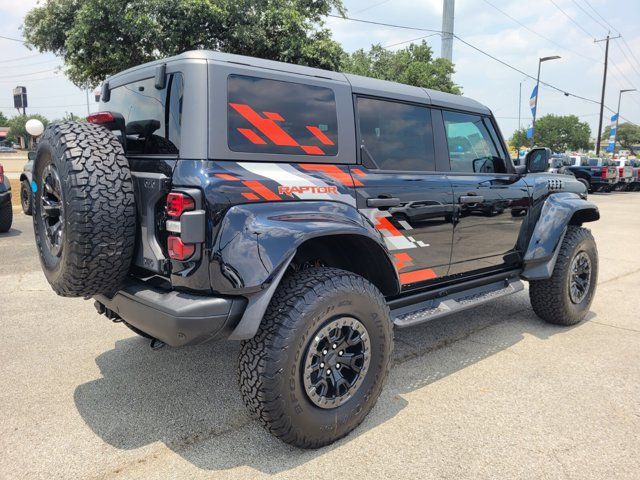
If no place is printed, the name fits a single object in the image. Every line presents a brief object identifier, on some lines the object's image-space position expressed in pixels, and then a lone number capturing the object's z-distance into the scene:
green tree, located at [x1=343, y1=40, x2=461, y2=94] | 19.11
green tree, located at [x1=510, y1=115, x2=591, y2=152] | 83.75
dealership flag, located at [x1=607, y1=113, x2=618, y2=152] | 40.20
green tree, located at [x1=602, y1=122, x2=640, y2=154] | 107.88
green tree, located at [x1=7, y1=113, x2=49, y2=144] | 96.91
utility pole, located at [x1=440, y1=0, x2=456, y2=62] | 17.53
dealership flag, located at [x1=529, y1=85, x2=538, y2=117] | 26.02
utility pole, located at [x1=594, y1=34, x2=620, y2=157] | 38.16
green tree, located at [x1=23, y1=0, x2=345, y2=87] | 11.31
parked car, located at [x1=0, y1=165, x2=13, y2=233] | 8.28
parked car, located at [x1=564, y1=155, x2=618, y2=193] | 22.16
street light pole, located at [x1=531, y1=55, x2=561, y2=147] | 26.00
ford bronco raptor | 2.26
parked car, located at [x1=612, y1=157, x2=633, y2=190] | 23.70
